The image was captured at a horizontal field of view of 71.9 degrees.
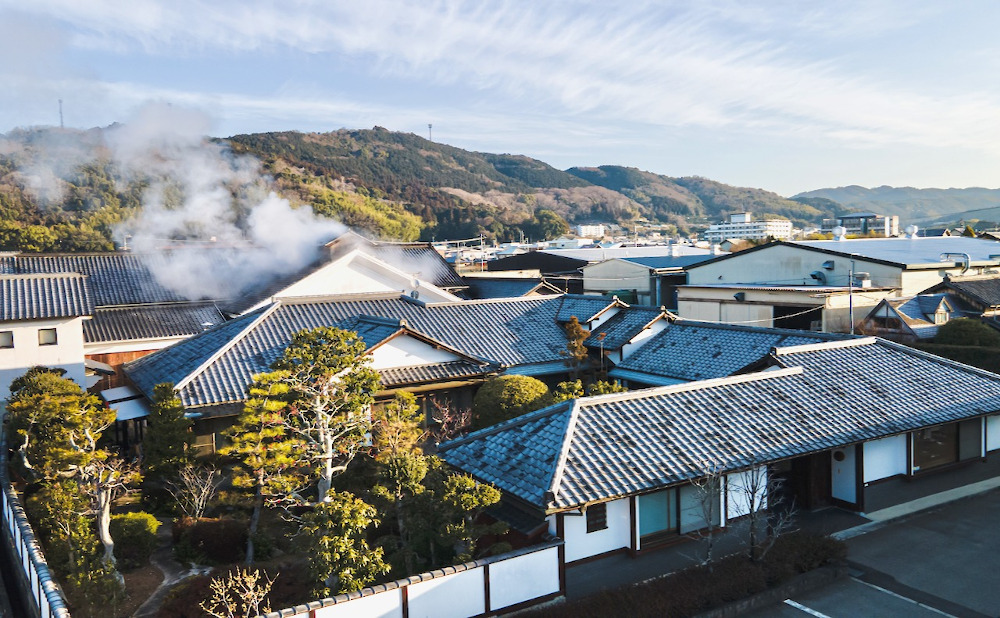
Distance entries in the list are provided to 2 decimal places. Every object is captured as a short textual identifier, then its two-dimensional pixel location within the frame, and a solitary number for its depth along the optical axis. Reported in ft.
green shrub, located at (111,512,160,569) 37.17
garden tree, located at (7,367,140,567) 33.55
